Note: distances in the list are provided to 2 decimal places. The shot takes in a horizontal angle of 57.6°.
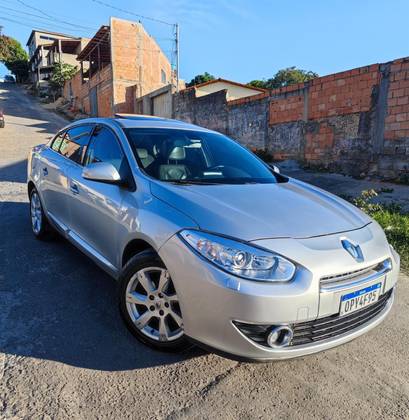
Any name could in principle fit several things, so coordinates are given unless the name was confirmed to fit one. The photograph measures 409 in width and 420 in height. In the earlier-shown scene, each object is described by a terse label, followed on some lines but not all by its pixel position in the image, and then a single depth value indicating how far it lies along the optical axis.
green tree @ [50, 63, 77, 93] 39.88
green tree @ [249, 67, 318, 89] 42.25
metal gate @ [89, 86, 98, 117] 27.23
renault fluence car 2.00
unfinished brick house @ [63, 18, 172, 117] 23.20
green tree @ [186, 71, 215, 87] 45.91
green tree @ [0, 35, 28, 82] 69.16
